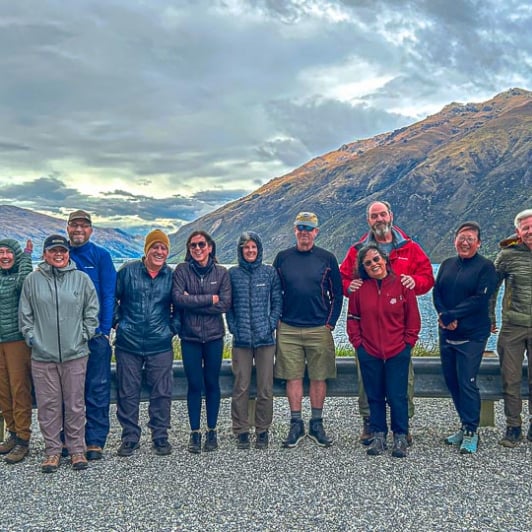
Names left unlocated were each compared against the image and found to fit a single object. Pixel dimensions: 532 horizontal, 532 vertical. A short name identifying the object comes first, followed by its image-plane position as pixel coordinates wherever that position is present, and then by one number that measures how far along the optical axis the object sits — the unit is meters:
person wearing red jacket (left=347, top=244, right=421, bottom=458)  4.95
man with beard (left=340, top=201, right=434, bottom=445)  5.21
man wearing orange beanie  5.02
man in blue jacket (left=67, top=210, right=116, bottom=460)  4.91
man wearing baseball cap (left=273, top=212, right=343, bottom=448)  5.35
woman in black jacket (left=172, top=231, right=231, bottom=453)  5.07
